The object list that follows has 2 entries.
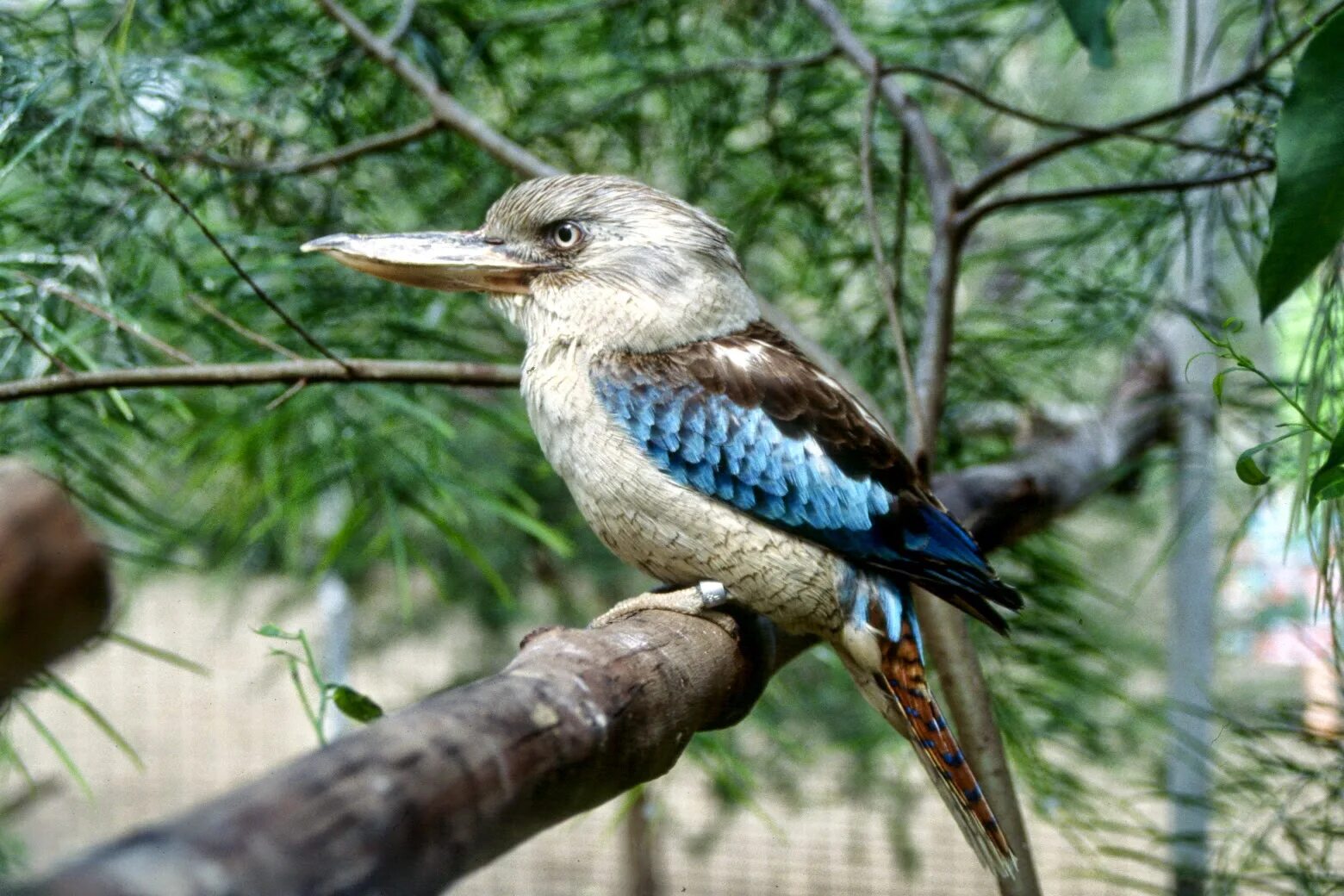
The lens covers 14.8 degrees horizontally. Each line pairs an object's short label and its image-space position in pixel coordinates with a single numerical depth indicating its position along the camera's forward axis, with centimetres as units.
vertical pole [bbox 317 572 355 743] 248
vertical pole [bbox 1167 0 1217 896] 226
